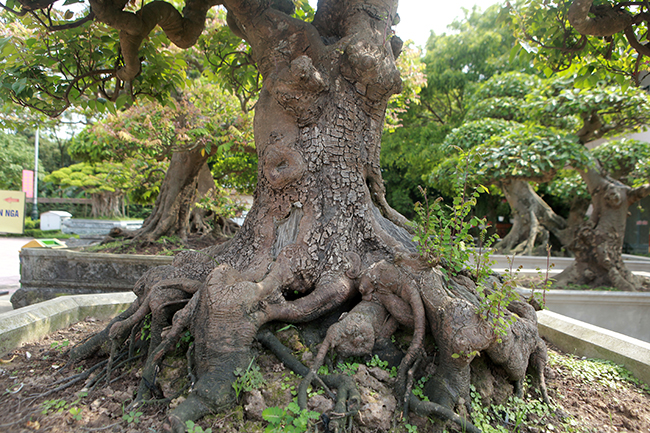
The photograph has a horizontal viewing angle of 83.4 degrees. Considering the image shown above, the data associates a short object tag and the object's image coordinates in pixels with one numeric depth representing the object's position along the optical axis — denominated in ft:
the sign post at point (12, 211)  28.45
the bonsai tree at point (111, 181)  28.02
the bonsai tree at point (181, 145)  22.18
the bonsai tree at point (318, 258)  7.07
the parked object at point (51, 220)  73.92
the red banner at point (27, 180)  60.59
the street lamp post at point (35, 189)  74.49
